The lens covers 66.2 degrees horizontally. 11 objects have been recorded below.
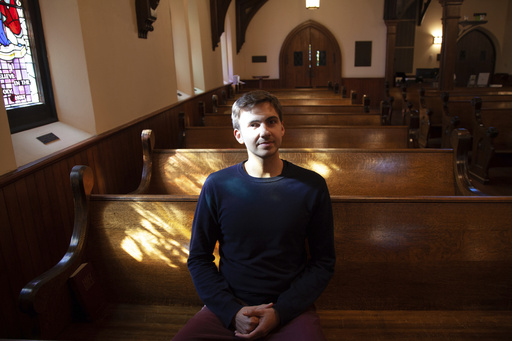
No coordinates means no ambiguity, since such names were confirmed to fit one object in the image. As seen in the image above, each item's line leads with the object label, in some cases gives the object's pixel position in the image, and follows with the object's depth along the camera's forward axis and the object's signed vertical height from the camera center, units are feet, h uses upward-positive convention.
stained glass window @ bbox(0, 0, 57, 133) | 7.44 +0.32
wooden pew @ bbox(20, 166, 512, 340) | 5.37 -2.70
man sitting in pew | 4.31 -1.83
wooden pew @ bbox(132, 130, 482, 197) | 8.24 -2.08
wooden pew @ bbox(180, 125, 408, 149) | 11.04 -1.87
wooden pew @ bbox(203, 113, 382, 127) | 13.70 -1.70
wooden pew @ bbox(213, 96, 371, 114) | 16.22 -1.57
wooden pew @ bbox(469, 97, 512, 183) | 14.97 -2.96
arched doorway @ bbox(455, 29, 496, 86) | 43.88 +0.79
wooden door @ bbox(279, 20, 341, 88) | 40.01 +1.30
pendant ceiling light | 30.78 +5.13
